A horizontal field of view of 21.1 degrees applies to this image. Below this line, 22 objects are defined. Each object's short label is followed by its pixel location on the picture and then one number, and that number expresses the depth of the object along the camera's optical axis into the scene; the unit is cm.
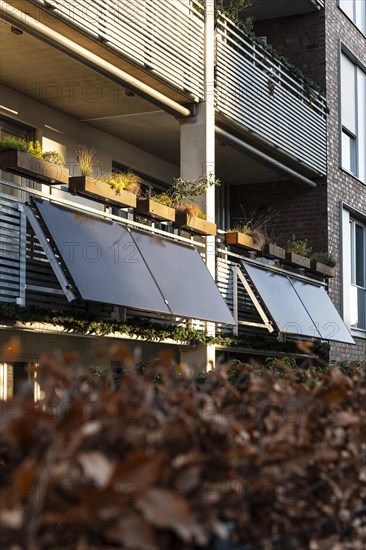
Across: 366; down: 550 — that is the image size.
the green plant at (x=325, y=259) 1884
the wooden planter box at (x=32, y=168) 1018
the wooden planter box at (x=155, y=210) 1269
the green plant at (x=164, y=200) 1382
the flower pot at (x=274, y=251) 1636
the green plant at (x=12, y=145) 1029
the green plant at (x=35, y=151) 1081
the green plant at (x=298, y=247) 1792
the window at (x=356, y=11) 2182
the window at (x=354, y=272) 2038
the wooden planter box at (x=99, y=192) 1136
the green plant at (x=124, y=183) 1202
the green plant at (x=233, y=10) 1530
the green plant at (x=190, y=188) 1430
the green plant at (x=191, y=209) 1353
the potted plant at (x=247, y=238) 1518
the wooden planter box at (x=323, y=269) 1809
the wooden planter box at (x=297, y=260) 1725
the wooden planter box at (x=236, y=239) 1516
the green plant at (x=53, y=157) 1112
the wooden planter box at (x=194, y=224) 1345
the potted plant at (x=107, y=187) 1137
